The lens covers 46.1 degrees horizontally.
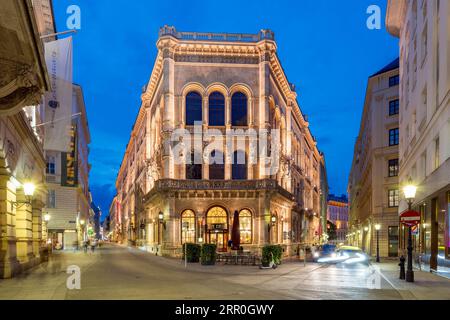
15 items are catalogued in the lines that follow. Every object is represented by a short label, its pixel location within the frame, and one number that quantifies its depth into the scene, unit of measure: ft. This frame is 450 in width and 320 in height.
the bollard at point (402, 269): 78.33
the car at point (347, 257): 126.93
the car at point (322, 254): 135.23
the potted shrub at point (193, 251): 124.26
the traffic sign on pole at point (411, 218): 72.76
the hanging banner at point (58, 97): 80.43
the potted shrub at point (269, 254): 104.12
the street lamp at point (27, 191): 76.64
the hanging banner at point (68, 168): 191.42
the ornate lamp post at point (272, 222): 157.17
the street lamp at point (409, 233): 72.16
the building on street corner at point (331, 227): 580.30
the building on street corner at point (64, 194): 192.85
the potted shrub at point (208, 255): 114.93
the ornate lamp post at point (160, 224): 137.61
